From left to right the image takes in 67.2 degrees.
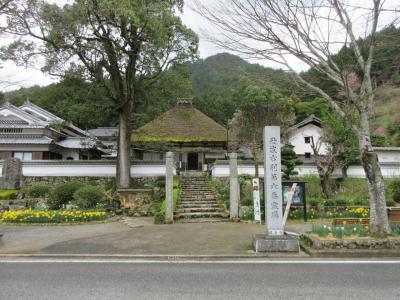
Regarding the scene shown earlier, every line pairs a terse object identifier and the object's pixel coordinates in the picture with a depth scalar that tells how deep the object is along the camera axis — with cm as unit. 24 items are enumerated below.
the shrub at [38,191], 1577
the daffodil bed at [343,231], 716
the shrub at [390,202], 1305
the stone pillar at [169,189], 1173
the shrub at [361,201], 1392
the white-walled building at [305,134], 3110
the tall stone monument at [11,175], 1784
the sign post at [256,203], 1107
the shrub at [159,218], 1156
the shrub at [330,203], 1359
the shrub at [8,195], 1589
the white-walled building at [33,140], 2284
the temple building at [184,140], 2264
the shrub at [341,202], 1358
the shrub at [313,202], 1327
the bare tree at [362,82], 696
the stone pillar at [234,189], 1234
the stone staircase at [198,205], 1254
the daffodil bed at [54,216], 1190
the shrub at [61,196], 1444
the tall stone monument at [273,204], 707
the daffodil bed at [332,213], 1189
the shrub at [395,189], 1460
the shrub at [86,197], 1396
